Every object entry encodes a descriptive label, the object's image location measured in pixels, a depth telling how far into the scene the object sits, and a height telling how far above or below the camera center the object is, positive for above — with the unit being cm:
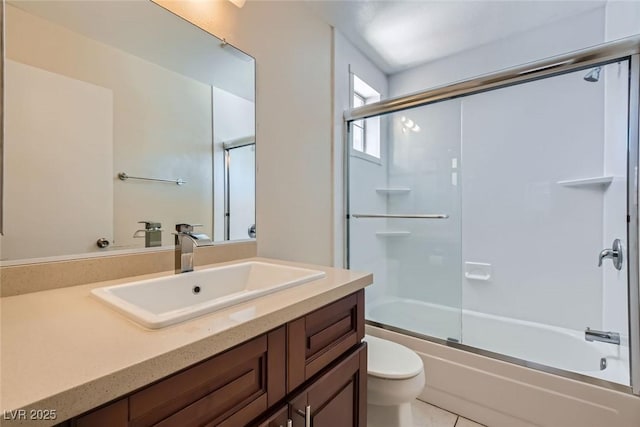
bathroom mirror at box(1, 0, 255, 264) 81 +28
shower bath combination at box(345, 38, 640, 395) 176 -4
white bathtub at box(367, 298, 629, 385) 174 -84
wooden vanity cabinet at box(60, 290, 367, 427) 45 -36
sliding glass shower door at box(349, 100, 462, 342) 224 -7
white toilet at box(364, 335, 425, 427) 123 -75
